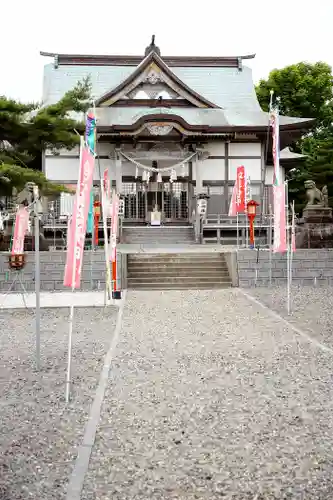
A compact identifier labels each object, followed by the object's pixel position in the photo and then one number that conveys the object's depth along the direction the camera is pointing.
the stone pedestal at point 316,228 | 17.11
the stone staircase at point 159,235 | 21.69
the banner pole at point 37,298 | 6.00
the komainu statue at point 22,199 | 19.76
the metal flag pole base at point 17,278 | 12.95
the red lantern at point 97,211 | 18.41
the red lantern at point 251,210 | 17.66
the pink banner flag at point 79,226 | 5.46
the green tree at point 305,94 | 35.56
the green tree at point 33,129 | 13.38
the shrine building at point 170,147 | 22.86
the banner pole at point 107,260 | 10.55
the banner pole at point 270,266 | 14.54
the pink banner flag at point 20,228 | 12.87
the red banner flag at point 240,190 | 18.62
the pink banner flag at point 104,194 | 11.61
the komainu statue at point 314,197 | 17.78
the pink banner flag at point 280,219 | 11.88
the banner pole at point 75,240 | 5.32
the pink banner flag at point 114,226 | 12.08
